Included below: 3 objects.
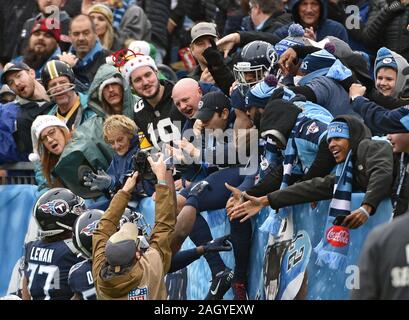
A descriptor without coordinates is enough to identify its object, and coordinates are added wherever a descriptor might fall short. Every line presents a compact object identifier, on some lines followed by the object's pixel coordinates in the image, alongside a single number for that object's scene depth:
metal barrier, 16.31
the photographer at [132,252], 10.66
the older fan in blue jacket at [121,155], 14.05
